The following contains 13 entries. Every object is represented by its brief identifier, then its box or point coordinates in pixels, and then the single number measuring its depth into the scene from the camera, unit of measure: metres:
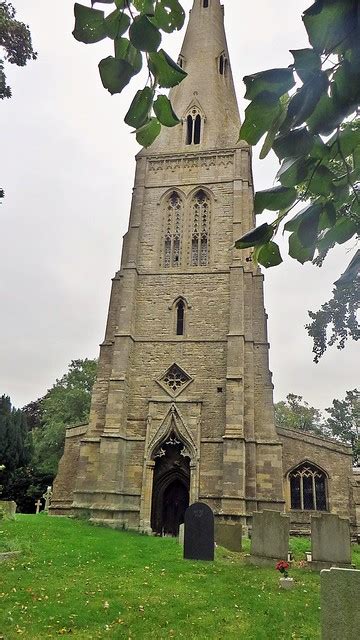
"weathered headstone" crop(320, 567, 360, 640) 4.97
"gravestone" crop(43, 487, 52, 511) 23.05
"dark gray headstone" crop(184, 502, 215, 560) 11.71
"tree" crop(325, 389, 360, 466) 44.94
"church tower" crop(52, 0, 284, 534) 18.23
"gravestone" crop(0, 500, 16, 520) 15.55
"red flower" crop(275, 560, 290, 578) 10.02
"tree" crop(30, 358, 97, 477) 34.16
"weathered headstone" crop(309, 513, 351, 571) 10.97
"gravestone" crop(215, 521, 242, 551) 13.46
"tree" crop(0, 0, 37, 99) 12.33
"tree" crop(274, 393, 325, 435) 44.80
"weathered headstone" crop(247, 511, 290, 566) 11.30
